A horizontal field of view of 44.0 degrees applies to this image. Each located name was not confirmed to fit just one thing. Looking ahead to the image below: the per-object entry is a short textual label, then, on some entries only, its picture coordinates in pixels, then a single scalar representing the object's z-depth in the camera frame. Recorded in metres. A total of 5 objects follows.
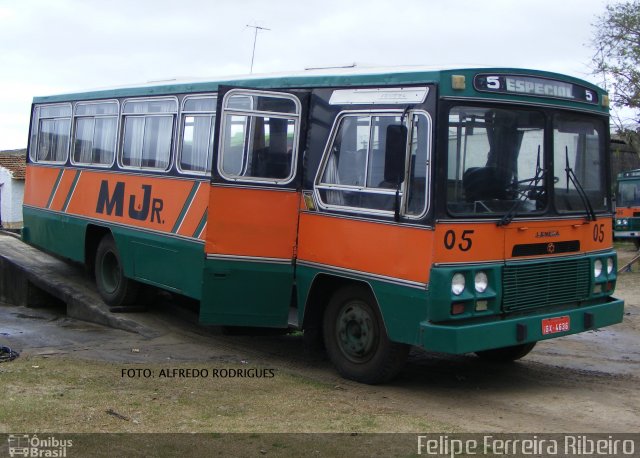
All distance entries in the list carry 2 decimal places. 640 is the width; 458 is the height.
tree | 31.94
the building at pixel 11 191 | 38.41
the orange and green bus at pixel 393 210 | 6.78
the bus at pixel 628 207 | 26.08
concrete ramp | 11.09
